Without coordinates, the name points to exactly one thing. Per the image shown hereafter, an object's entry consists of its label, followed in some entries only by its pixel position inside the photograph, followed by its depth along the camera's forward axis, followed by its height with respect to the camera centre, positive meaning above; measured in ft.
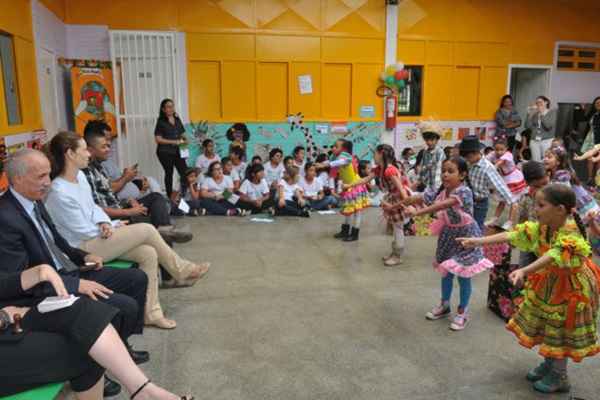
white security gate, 25.62 +1.36
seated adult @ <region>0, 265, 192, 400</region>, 6.39 -3.17
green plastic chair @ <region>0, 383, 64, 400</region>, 6.33 -3.73
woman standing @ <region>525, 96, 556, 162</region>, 27.76 -0.79
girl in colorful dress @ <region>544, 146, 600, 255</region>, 11.03 -1.57
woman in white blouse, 9.91 -2.40
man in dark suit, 7.19 -2.09
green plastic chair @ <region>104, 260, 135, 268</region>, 10.37 -3.33
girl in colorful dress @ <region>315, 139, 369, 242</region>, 18.04 -3.15
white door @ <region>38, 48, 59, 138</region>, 19.40 +0.89
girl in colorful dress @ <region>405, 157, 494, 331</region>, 10.86 -2.75
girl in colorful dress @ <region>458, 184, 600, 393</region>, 7.65 -2.92
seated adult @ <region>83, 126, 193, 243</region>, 12.47 -1.81
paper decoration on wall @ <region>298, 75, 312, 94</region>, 28.55 +1.60
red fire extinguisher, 29.60 +0.08
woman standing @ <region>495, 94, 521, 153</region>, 31.27 -0.55
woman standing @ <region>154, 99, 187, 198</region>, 23.85 -1.44
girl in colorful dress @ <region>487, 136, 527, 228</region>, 18.67 -2.51
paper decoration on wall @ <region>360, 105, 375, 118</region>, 29.78 +0.01
